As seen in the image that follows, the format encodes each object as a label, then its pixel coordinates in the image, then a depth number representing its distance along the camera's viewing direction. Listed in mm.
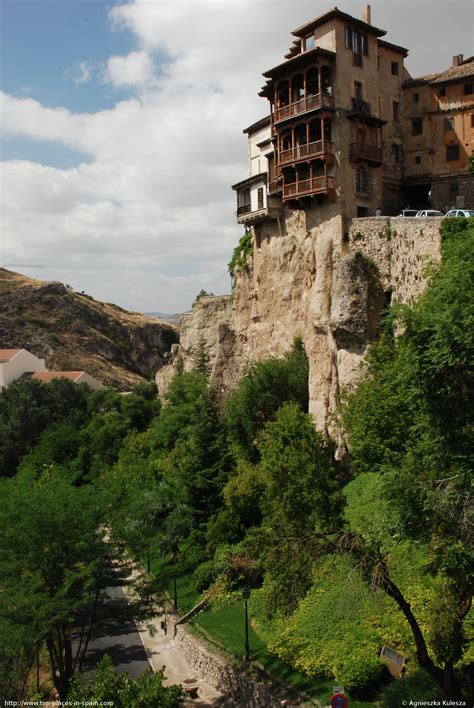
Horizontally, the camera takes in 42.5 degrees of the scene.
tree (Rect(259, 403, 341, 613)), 15266
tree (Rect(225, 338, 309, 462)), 34656
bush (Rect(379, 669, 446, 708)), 13984
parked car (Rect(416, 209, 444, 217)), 31600
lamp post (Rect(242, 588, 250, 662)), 20375
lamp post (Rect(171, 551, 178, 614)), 26770
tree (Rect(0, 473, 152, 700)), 19562
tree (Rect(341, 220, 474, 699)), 13766
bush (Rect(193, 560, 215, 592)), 27406
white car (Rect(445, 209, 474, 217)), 28045
